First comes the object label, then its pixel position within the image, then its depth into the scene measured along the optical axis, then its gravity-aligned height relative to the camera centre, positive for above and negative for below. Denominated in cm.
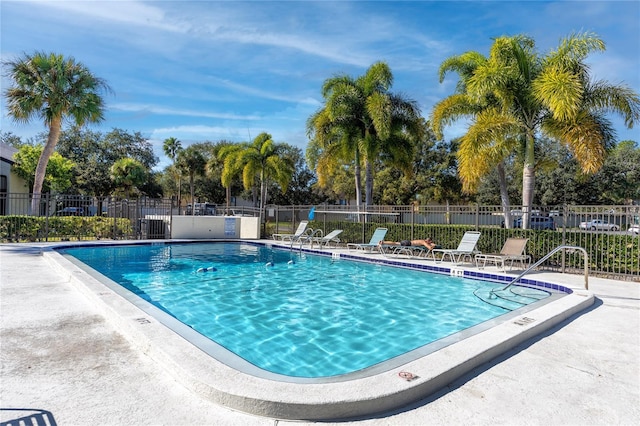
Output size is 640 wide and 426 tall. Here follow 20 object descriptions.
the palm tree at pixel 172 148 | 3825 +596
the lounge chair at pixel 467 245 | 1112 -97
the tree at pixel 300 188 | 4581 +259
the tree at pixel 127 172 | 3212 +295
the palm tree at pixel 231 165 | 2736 +314
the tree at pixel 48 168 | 2386 +250
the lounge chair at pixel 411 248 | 1295 -129
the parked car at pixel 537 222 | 1179 -27
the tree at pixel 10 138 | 4516 +794
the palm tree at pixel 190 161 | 3725 +459
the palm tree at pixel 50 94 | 1673 +504
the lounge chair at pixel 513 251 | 990 -98
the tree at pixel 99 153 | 3541 +610
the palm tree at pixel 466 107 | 1247 +378
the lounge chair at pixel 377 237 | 1414 -97
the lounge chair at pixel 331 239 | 1587 -120
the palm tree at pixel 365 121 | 1912 +452
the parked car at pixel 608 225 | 930 -26
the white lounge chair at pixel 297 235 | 1722 -111
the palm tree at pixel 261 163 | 2697 +323
